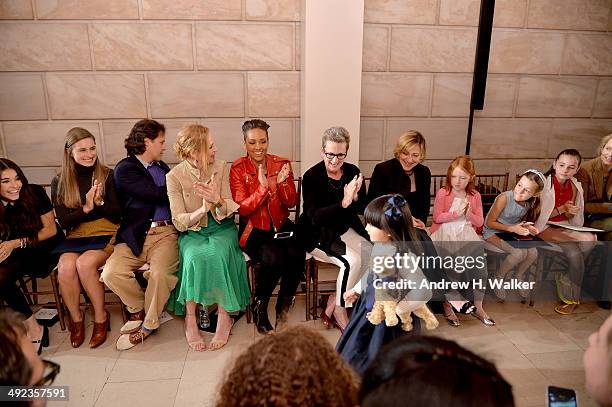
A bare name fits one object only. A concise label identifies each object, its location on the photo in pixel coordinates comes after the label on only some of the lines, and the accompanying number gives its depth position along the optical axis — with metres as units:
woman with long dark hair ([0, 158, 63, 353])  2.83
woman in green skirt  2.95
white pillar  3.51
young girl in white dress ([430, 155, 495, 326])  3.23
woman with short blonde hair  3.32
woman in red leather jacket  3.08
